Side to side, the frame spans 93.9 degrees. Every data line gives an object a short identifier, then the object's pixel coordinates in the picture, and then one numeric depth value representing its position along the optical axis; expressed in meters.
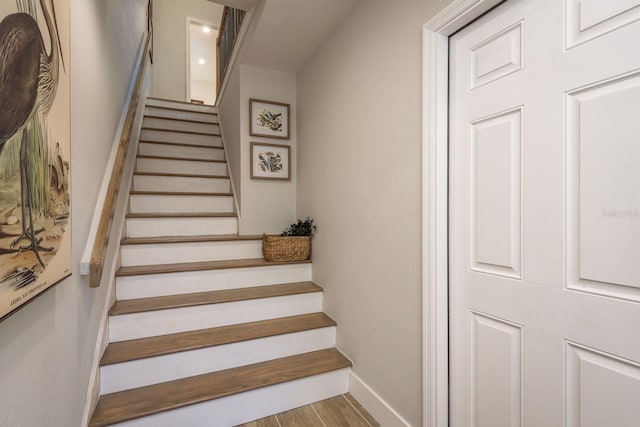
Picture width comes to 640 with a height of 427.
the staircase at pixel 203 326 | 1.57
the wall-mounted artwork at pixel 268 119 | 2.67
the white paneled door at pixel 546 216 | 0.81
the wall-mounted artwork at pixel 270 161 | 2.69
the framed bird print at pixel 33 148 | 0.62
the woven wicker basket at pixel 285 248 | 2.39
